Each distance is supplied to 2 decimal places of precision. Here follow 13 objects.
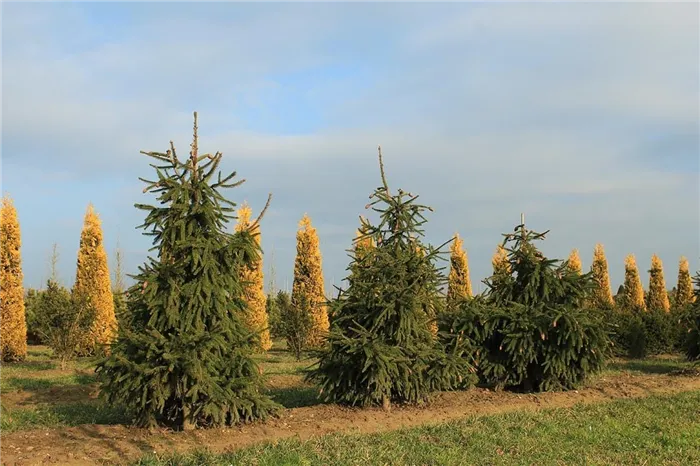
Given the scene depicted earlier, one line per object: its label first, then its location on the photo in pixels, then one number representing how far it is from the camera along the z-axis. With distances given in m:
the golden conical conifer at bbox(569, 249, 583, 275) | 31.85
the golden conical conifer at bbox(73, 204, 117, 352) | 20.00
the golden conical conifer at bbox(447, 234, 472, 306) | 25.78
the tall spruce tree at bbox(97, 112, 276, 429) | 7.18
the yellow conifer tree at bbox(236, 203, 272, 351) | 20.67
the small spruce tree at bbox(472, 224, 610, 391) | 10.25
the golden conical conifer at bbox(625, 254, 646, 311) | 31.14
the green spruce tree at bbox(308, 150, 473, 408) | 8.82
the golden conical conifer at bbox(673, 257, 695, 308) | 31.23
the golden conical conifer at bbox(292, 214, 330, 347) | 22.41
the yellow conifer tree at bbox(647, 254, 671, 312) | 31.25
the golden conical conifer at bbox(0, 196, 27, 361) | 18.97
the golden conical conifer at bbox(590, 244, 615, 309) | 30.41
